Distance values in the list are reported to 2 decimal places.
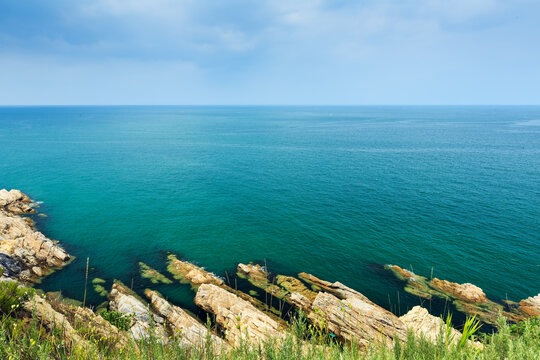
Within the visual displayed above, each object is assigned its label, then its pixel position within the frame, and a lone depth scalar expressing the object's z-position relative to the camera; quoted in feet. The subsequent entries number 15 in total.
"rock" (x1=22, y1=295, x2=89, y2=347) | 35.26
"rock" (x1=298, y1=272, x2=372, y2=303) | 91.99
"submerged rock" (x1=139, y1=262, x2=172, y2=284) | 102.58
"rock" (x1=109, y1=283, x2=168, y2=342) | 72.33
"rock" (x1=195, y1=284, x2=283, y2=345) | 72.54
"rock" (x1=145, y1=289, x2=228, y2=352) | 74.38
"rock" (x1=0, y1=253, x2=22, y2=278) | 93.69
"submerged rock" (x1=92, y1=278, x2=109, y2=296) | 94.60
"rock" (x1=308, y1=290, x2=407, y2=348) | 69.67
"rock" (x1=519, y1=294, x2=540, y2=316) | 85.71
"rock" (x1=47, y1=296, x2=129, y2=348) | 34.42
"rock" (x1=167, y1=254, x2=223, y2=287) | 101.76
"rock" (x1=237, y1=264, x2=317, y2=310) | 91.40
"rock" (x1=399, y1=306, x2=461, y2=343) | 69.46
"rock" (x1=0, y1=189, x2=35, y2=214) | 151.02
